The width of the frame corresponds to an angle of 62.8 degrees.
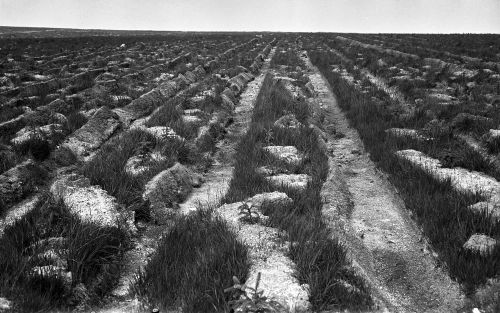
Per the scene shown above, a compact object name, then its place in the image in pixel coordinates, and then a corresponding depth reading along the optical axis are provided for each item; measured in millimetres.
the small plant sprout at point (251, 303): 2424
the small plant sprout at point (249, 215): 3650
